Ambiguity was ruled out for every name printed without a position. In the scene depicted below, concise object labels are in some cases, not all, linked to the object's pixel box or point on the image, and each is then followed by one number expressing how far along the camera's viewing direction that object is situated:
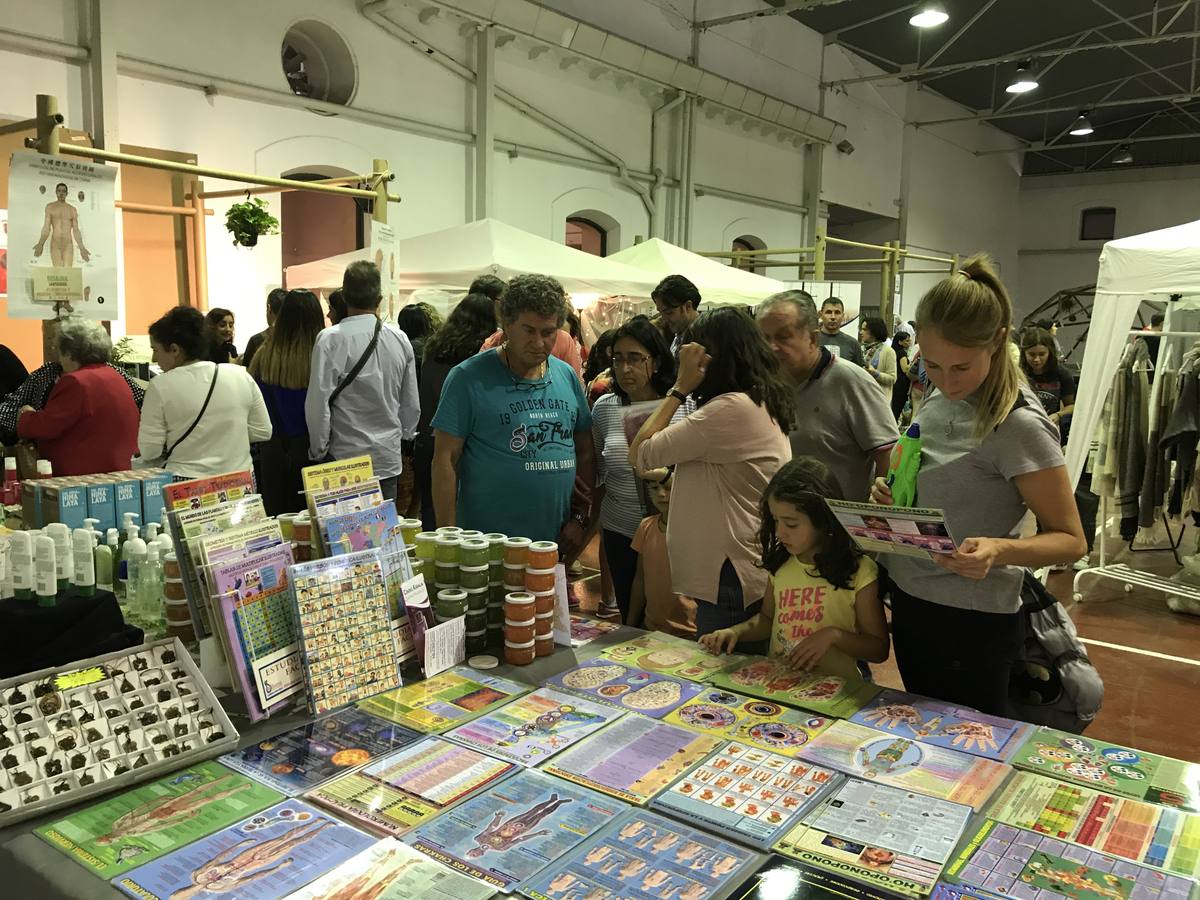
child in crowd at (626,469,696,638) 2.86
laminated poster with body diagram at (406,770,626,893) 1.24
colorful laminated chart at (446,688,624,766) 1.57
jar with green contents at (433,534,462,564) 2.03
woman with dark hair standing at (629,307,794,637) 2.30
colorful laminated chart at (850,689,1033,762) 1.63
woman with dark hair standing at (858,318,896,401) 7.94
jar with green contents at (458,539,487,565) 2.00
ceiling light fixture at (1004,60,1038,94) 12.36
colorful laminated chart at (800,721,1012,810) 1.47
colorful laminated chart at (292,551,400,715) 1.70
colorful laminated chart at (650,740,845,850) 1.35
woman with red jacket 3.34
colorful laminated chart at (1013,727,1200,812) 1.47
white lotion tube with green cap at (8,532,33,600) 1.74
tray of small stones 1.37
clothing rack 5.00
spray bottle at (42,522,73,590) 1.77
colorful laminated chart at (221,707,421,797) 1.46
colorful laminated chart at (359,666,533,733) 1.69
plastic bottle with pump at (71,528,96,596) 1.79
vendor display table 1.18
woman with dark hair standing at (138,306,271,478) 3.34
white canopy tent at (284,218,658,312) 6.15
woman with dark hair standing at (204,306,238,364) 5.44
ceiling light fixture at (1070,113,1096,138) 16.31
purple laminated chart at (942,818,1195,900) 1.20
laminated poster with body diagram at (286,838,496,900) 1.17
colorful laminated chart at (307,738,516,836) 1.36
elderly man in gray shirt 2.74
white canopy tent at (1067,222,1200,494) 4.86
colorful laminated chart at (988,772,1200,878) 1.29
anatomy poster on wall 2.91
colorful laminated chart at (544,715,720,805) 1.46
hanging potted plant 6.32
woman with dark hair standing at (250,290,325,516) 4.21
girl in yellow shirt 2.03
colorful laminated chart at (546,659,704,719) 1.78
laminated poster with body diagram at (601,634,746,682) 1.97
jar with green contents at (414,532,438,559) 2.06
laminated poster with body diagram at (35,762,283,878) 1.25
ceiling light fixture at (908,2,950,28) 9.99
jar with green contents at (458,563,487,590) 2.00
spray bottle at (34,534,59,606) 1.74
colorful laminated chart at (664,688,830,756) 1.64
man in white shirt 3.77
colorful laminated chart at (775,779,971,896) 1.24
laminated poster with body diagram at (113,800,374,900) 1.18
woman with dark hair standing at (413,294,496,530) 4.09
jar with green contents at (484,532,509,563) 2.06
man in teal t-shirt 2.58
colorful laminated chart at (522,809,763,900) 1.19
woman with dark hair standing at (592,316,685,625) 3.25
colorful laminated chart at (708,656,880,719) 1.80
